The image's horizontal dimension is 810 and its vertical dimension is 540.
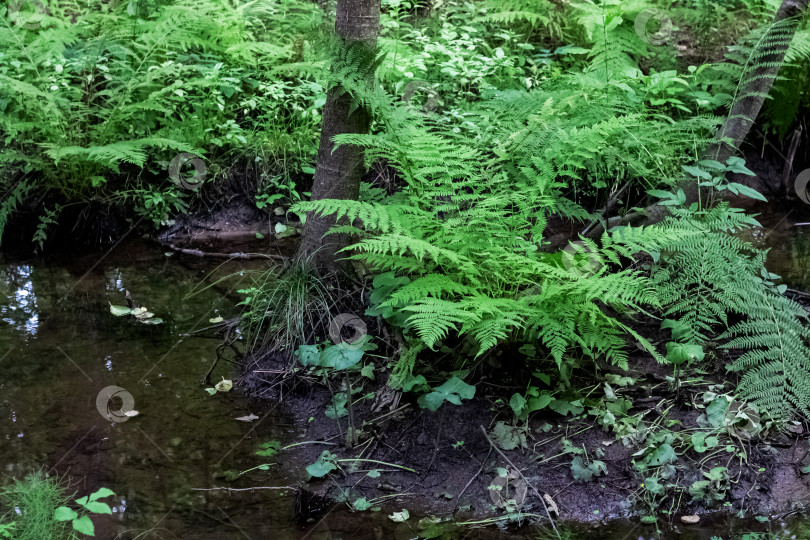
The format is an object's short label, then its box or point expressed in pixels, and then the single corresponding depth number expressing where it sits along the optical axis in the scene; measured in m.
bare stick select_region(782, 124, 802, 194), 5.59
